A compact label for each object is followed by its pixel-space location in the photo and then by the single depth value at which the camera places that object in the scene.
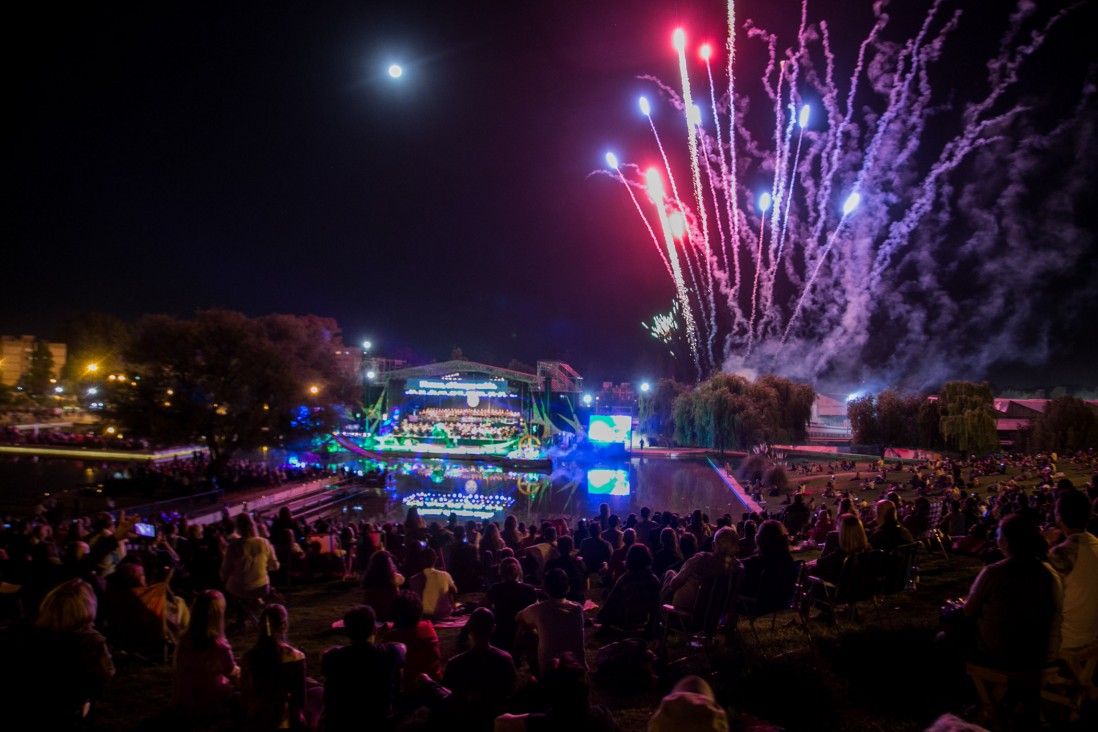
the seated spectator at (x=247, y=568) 5.49
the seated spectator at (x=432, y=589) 5.42
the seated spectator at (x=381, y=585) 5.34
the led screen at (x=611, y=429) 38.38
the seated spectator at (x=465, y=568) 7.73
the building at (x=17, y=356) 67.25
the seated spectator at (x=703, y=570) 4.62
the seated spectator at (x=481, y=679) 3.31
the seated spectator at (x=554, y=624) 3.91
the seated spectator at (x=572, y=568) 5.60
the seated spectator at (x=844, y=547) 5.23
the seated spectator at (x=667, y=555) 6.54
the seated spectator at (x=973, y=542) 8.49
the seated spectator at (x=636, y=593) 5.08
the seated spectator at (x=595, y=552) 7.70
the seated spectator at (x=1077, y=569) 3.41
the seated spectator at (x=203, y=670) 3.65
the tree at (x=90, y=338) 56.50
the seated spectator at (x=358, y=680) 2.91
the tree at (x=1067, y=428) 31.03
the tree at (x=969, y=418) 31.73
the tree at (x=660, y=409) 43.81
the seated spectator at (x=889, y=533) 5.78
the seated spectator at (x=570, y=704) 2.51
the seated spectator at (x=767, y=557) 5.02
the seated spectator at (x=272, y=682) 3.19
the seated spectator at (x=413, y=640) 3.82
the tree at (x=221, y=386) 23.36
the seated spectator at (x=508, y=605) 4.43
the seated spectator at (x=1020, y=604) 3.09
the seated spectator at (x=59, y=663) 3.12
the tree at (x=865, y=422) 36.34
